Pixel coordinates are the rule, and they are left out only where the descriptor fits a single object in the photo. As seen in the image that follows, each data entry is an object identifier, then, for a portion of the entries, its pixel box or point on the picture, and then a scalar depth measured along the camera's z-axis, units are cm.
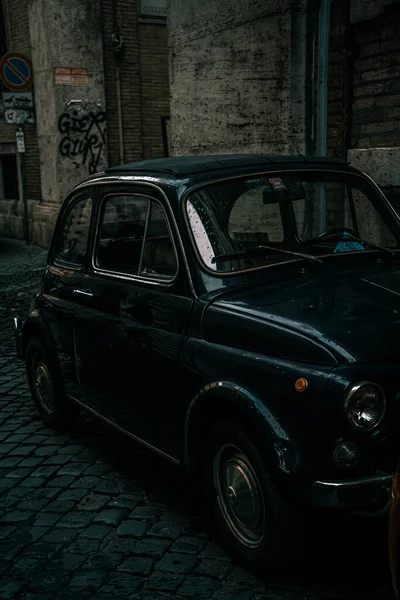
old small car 286
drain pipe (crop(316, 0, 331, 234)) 695
